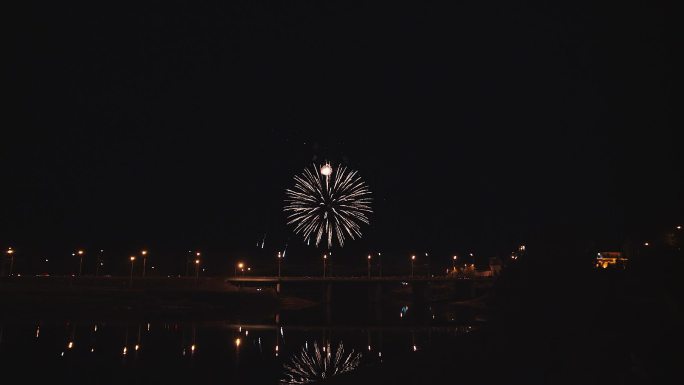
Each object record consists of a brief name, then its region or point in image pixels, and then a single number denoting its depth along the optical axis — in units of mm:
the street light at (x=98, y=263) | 119375
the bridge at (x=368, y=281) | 123625
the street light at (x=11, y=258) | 105075
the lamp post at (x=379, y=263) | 152750
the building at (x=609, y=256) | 98819
